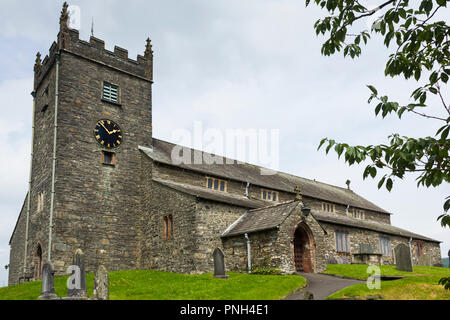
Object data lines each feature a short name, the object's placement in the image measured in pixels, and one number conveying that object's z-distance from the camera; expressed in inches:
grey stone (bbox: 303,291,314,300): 535.5
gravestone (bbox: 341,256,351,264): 1270.7
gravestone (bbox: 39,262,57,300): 639.8
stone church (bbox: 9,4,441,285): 967.6
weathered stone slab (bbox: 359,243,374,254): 1275.2
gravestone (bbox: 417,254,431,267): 1375.5
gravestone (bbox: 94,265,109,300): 629.9
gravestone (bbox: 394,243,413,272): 1026.1
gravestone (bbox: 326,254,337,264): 1211.9
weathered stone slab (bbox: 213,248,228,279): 834.2
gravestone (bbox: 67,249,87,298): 650.8
